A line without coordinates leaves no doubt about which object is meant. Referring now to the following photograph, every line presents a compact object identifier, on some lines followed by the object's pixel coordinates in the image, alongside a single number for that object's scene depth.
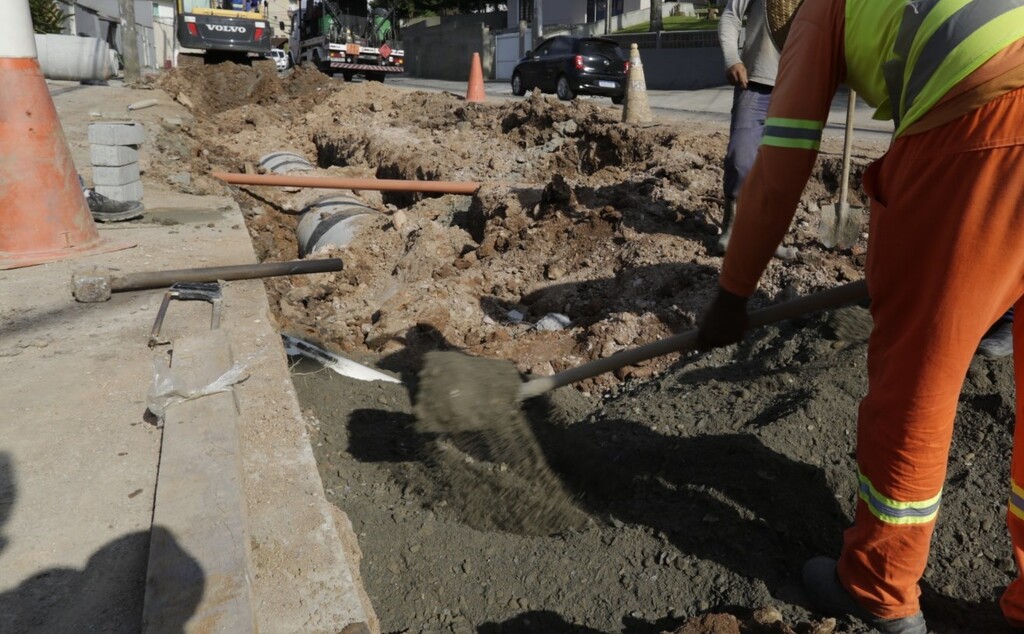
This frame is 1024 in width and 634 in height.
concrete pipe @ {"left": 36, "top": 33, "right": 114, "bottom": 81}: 17.44
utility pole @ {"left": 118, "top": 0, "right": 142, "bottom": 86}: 17.05
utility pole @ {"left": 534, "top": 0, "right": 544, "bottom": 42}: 29.62
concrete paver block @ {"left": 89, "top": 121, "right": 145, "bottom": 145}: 5.36
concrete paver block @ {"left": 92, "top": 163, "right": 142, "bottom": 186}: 5.43
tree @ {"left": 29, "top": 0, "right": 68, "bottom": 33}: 22.58
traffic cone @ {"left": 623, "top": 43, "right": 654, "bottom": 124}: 8.63
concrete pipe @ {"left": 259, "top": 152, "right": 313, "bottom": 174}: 9.36
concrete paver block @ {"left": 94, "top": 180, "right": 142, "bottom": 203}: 5.49
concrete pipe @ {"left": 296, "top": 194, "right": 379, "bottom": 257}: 6.83
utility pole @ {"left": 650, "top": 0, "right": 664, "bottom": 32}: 25.59
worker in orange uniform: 1.61
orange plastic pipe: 6.47
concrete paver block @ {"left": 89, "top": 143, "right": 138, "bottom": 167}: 5.39
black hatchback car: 15.27
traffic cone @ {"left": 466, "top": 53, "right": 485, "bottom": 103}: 12.36
